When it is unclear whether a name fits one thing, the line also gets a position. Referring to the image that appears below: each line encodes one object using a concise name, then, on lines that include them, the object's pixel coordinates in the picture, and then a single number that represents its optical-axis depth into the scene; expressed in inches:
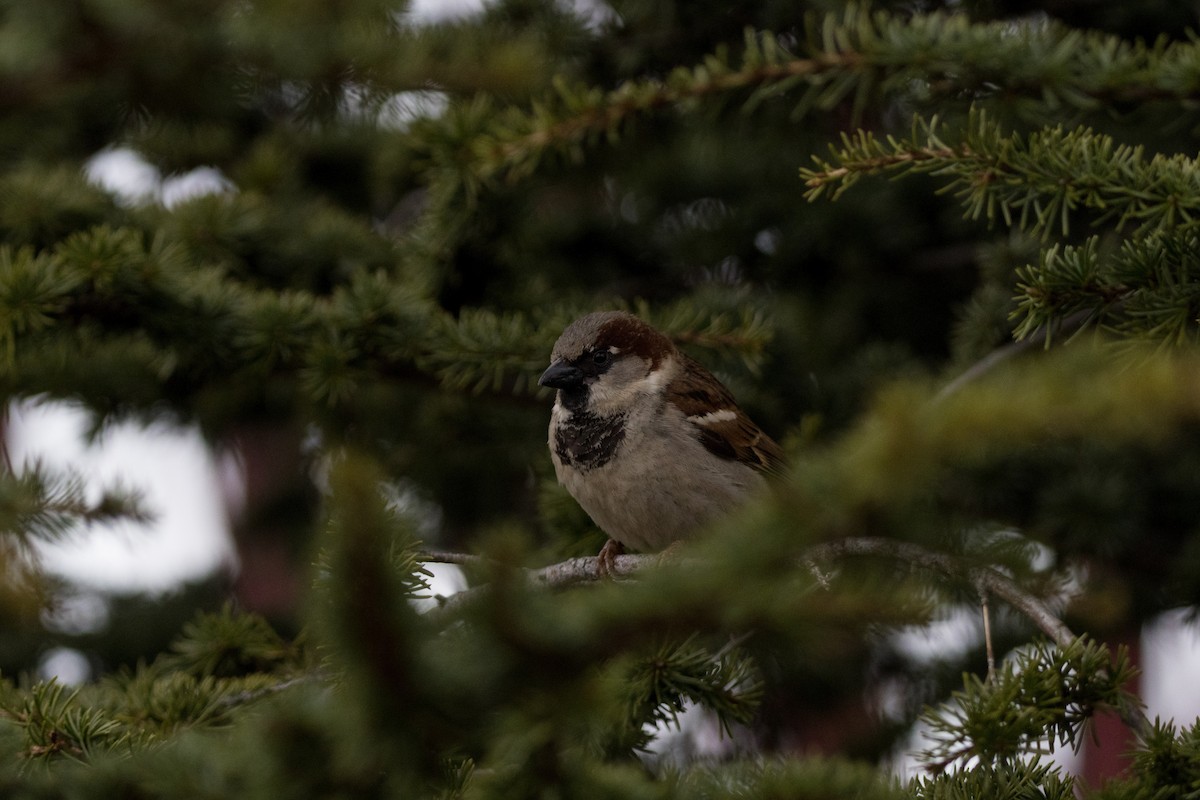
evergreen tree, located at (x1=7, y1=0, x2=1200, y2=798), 81.7
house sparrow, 218.8
